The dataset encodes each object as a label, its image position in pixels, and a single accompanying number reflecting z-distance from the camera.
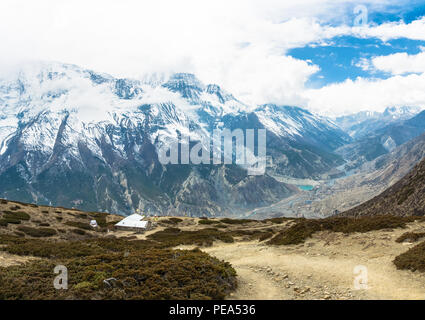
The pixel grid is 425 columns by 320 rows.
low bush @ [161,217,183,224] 78.62
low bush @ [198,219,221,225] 74.56
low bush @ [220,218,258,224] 76.44
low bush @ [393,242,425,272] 19.56
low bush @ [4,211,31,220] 49.31
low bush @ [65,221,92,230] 56.66
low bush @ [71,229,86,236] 52.44
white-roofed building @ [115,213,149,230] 68.28
